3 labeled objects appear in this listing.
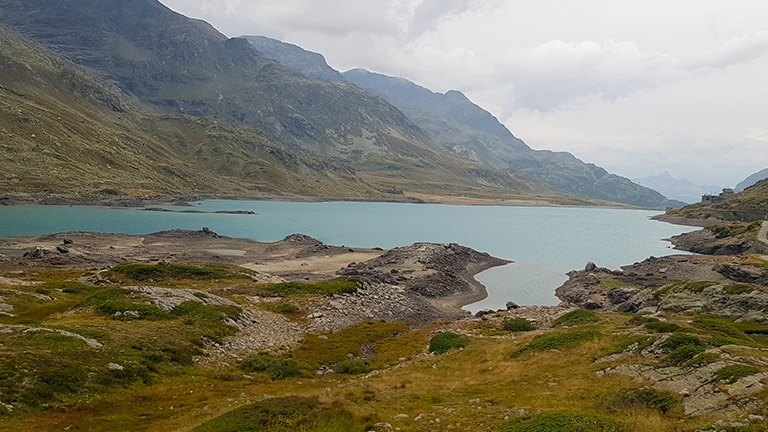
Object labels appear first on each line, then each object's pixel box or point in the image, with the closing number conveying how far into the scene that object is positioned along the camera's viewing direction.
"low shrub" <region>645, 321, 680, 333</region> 32.38
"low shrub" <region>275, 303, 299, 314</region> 48.25
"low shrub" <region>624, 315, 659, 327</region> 36.84
